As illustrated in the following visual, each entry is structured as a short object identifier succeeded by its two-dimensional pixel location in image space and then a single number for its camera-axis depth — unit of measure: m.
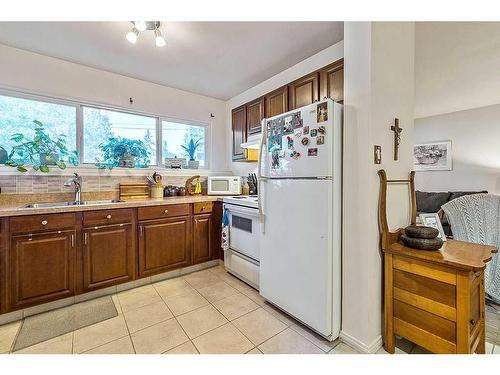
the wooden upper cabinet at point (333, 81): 1.95
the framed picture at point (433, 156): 4.31
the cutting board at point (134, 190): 2.73
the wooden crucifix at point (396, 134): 1.57
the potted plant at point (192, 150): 3.34
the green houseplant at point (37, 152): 2.20
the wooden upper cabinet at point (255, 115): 2.85
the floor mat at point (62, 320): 1.61
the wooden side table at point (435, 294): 1.16
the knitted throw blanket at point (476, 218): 1.87
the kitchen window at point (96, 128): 2.26
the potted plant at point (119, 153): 2.70
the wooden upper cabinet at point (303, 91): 2.17
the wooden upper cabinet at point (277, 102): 2.51
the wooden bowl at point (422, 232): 1.41
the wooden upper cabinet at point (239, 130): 3.15
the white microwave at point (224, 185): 3.09
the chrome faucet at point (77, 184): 2.40
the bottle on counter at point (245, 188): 3.23
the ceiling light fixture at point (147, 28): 1.67
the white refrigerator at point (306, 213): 1.51
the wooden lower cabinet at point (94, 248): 1.78
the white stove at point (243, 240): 2.24
